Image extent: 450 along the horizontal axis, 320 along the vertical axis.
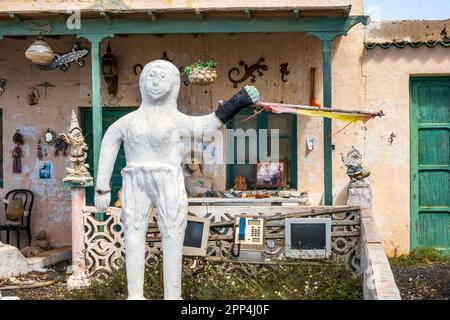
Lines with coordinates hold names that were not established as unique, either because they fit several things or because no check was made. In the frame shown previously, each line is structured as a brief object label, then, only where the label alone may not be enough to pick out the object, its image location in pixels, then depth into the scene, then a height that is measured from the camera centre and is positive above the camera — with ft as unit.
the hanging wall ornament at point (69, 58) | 33.06 +5.41
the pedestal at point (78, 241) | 24.32 -3.10
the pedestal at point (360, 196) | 28.03 -1.64
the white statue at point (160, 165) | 17.46 -0.11
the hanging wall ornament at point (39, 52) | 29.37 +5.11
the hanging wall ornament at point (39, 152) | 33.65 +0.54
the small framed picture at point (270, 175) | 31.86 -0.76
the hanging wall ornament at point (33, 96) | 33.53 +3.49
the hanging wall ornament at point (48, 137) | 33.45 +1.32
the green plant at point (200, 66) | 29.86 +4.47
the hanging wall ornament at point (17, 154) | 33.71 +0.45
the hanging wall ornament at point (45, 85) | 33.60 +4.07
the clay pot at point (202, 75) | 29.66 +3.98
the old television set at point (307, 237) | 23.21 -2.87
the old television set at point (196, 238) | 22.74 -2.78
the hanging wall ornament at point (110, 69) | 32.65 +4.77
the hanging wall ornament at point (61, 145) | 33.45 +0.89
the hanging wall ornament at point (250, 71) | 32.24 +4.55
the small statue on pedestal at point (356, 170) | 28.55 -0.50
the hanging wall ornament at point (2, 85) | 33.78 +4.12
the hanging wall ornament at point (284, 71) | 32.12 +4.48
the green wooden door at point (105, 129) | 33.12 +1.67
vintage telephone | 23.16 -2.82
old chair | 32.76 -2.50
